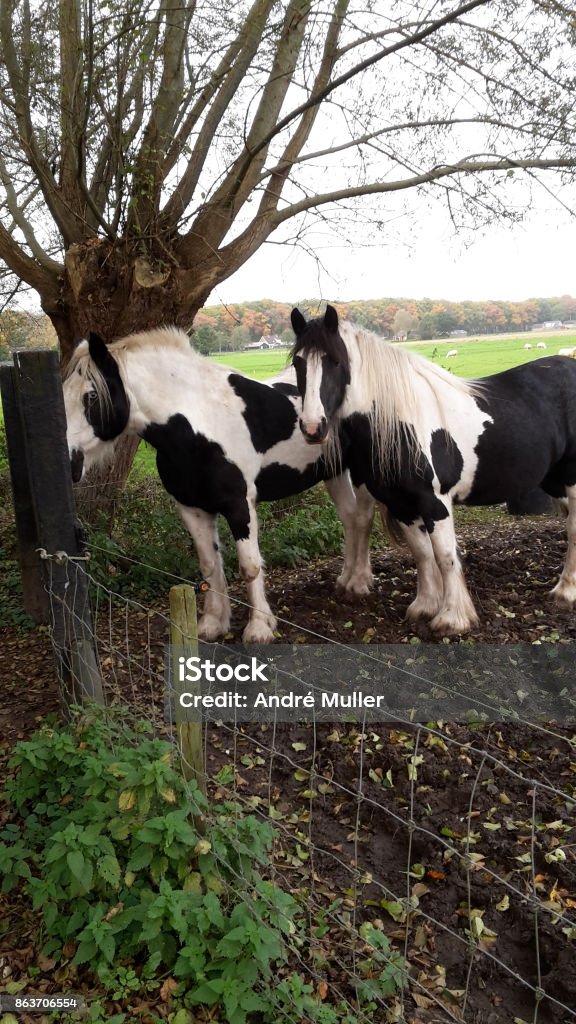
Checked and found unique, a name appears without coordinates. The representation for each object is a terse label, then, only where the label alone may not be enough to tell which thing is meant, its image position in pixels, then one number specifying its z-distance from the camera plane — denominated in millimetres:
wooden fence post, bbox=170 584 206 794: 2291
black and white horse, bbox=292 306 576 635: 4250
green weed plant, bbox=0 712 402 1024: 2062
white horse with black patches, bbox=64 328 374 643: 4195
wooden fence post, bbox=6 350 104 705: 3279
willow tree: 5371
